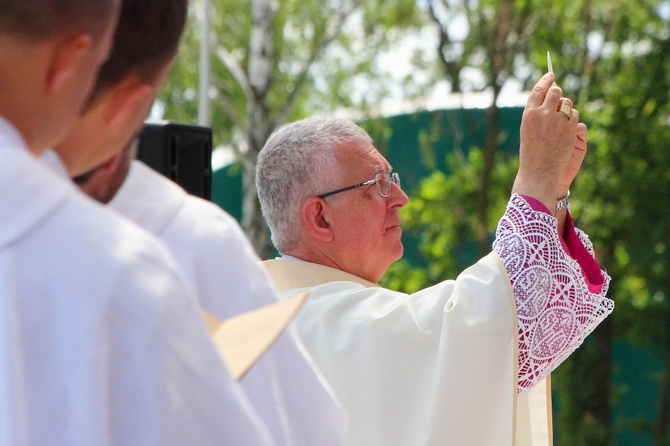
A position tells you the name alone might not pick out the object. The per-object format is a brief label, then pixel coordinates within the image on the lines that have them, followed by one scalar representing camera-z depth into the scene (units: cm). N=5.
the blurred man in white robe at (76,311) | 195
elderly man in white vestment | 521
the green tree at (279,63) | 2181
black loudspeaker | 640
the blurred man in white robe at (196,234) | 232
